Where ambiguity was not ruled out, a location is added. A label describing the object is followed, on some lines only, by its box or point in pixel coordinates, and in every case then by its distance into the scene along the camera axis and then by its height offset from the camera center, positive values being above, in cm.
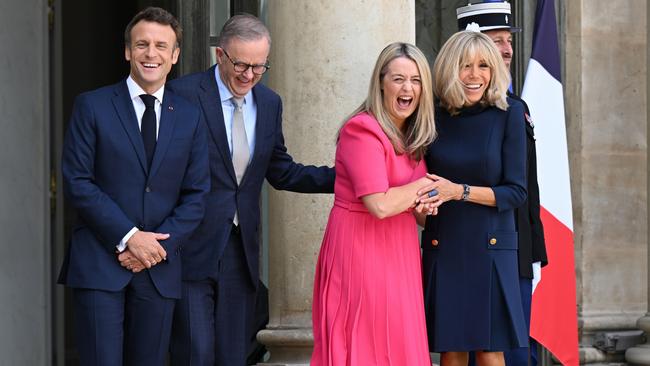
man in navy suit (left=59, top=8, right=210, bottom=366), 1069 +4
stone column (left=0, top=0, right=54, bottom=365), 1406 +12
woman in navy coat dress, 1126 -3
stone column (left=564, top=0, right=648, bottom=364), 1803 +31
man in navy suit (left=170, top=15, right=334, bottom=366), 1138 +3
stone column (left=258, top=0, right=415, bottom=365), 1294 +45
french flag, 1428 -13
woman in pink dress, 1079 -10
